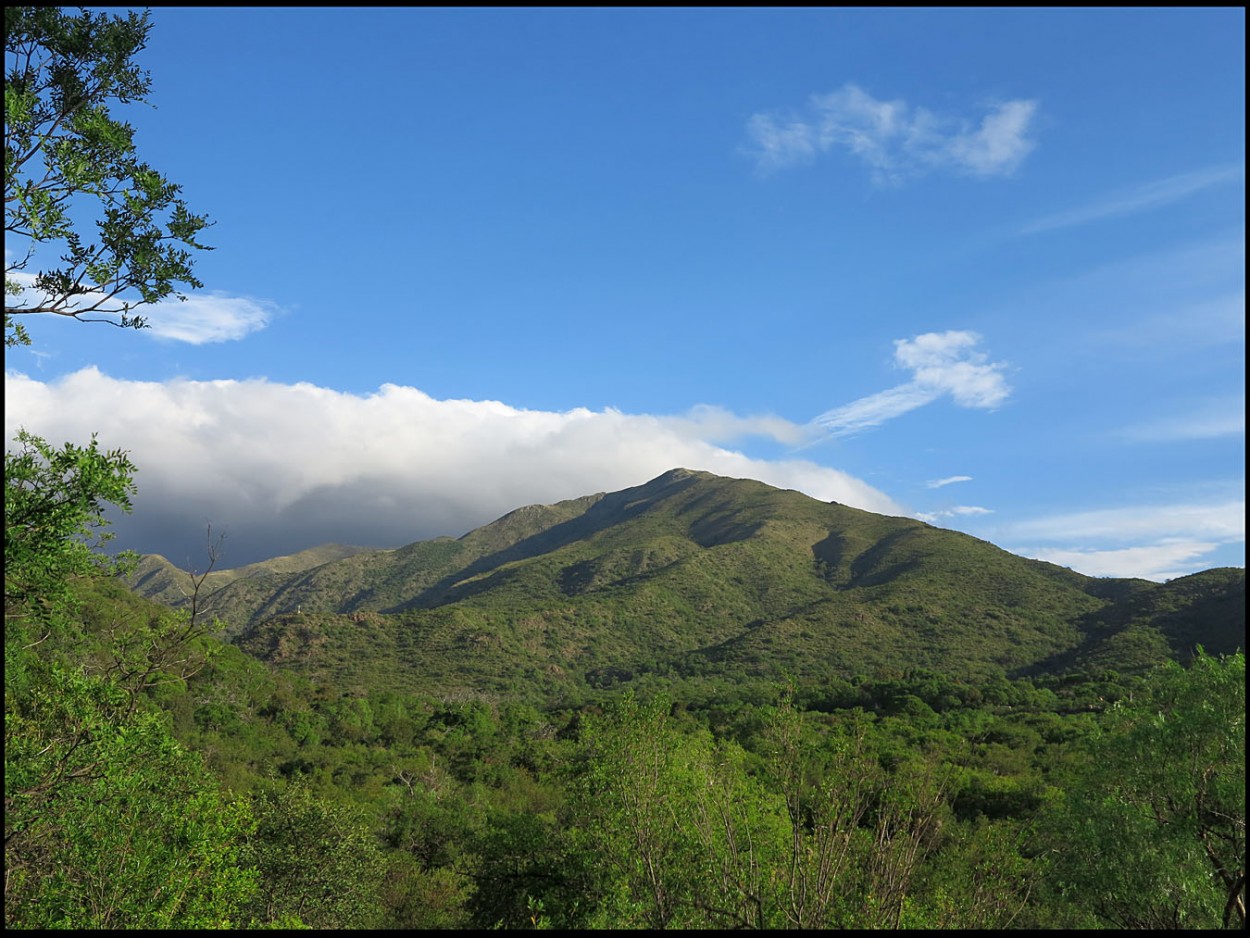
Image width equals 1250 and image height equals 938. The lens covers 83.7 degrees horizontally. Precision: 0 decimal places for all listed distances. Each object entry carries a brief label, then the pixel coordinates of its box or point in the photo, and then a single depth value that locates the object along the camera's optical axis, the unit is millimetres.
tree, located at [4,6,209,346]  11906
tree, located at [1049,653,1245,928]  15953
